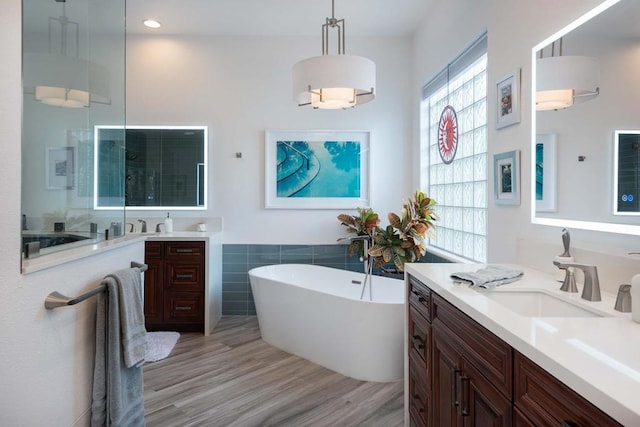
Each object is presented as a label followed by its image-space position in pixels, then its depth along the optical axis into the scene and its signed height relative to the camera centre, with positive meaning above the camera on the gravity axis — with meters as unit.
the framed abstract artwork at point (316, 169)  4.00 +0.43
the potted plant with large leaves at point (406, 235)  3.12 -0.23
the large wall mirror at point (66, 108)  1.17 +0.39
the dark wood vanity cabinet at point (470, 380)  0.81 -0.52
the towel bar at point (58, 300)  1.16 -0.31
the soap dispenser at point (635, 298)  1.05 -0.26
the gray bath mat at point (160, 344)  2.98 -1.22
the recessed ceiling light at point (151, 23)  3.66 +1.88
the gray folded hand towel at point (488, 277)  1.49 -0.29
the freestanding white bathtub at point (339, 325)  2.54 -0.90
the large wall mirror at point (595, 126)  1.30 +0.34
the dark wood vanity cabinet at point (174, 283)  3.51 -0.74
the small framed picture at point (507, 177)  2.06 +0.19
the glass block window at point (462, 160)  2.72 +0.42
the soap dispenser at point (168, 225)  3.84 -0.19
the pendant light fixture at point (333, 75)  2.10 +0.79
